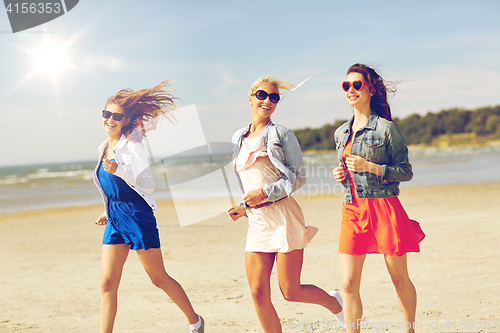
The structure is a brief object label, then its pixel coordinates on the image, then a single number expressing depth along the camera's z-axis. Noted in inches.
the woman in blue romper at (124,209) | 151.7
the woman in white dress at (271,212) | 136.4
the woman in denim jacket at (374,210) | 134.6
